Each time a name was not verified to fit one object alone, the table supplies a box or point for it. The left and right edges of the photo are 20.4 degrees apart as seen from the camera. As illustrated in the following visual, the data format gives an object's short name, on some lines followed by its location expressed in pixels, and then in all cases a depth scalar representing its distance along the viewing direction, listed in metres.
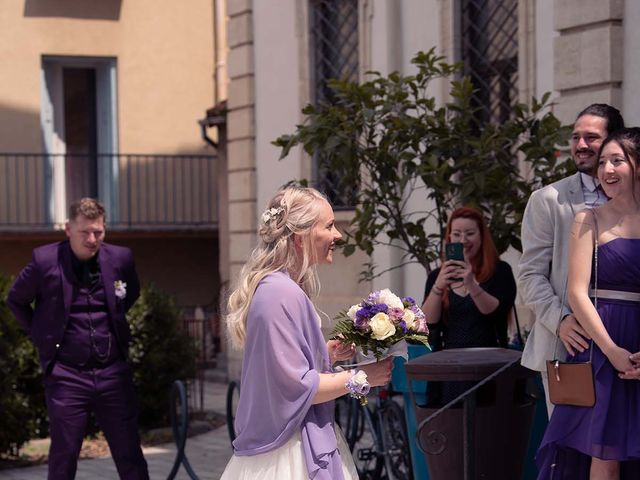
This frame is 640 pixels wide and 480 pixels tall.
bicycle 10.99
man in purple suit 10.27
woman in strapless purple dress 6.81
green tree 10.35
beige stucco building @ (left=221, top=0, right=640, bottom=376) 12.76
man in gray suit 7.42
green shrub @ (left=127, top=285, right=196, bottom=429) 15.85
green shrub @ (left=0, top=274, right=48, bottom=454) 14.09
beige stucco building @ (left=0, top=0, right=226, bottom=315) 27.47
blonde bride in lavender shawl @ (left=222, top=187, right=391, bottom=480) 5.99
